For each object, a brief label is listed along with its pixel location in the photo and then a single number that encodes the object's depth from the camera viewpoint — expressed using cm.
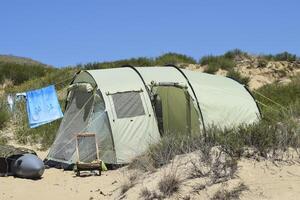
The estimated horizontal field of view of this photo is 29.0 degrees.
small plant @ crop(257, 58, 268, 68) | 2851
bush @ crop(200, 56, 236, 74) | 2803
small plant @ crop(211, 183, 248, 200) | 770
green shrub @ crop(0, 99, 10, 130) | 2022
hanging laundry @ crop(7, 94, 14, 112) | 2164
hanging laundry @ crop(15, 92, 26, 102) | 1981
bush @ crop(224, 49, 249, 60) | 3045
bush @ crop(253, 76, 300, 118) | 2039
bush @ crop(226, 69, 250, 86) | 2593
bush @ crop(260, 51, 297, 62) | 2956
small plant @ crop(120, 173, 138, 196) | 964
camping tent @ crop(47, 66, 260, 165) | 1336
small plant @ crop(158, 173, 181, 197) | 842
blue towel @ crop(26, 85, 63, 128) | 1914
